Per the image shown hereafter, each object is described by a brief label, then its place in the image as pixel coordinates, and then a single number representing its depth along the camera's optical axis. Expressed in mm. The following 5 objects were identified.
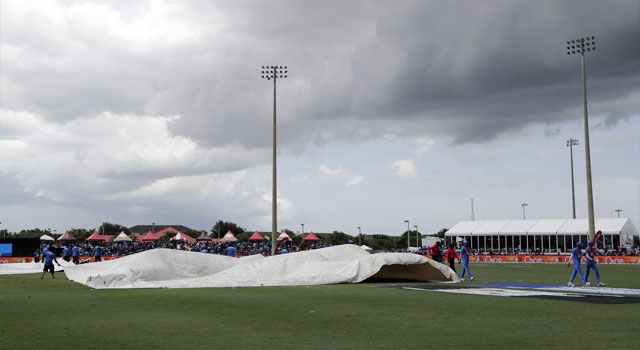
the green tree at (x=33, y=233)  116025
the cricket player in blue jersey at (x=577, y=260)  21891
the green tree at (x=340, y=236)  121512
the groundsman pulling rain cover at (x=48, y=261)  29516
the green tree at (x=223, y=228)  149500
